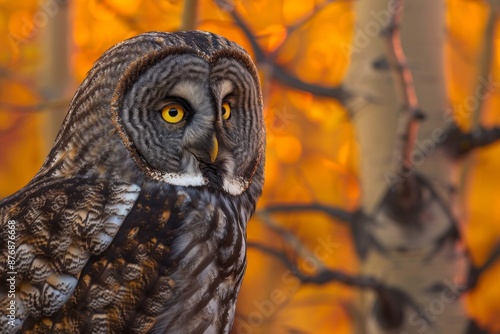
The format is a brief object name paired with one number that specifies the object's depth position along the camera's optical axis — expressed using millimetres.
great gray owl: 4059
